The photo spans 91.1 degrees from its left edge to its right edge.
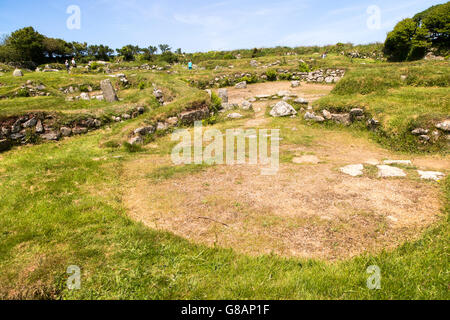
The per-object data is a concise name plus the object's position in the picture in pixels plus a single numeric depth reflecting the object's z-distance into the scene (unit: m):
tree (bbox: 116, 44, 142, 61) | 51.14
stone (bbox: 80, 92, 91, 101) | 17.50
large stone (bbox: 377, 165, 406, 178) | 6.90
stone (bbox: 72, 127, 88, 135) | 12.56
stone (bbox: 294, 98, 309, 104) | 15.88
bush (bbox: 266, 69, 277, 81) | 29.70
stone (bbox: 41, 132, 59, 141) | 11.76
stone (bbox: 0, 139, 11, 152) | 10.49
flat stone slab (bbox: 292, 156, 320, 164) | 8.59
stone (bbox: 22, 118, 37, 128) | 11.48
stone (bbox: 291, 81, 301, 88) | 25.80
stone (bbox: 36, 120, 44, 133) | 11.63
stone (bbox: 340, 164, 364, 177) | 7.27
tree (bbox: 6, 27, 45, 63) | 37.62
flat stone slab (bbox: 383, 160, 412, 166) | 7.71
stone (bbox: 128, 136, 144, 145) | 11.65
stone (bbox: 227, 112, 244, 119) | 15.61
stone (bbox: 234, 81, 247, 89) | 26.84
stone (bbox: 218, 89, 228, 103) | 18.80
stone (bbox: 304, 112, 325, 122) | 13.37
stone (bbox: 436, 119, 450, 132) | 8.79
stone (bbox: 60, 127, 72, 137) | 12.20
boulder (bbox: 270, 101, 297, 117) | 14.99
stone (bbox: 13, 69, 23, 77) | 21.39
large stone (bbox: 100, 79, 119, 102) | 15.55
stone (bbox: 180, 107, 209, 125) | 14.35
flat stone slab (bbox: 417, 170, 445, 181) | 6.52
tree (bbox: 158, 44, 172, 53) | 66.85
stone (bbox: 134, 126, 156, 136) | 12.21
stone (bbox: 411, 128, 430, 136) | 9.16
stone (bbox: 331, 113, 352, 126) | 12.57
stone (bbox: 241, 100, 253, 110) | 16.92
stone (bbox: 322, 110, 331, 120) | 13.24
